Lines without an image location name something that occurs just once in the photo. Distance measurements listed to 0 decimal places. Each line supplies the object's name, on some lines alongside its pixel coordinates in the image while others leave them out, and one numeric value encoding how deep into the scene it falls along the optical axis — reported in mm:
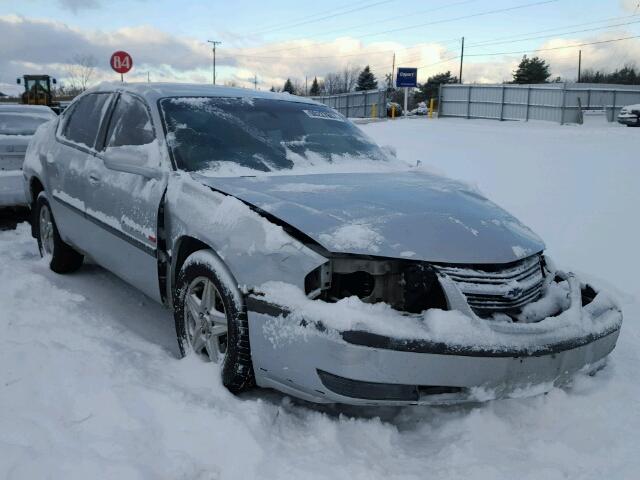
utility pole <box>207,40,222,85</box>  70050
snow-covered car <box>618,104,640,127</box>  22000
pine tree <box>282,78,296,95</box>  99125
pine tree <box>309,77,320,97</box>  103419
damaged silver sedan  2447
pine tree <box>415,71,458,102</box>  73250
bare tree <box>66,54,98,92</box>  60600
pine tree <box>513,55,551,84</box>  63031
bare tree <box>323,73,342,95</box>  116250
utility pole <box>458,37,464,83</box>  67300
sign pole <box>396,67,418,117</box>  26562
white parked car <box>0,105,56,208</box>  6875
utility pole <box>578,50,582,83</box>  81500
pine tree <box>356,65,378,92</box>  80875
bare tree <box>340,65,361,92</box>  114444
